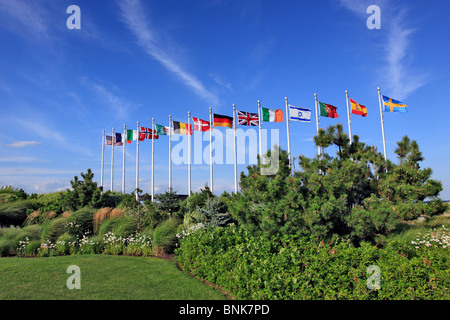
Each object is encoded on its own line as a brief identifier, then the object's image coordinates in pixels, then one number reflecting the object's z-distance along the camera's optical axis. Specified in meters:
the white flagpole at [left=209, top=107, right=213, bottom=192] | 25.06
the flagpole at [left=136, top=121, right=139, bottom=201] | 33.59
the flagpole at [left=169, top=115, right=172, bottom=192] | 28.72
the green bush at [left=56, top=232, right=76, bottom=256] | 10.55
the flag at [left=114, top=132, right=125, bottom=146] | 31.56
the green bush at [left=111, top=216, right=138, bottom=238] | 11.06
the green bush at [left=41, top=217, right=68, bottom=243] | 11.42
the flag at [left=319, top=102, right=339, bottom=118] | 20.28
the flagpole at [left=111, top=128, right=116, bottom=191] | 36.80
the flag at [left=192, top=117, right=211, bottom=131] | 24.36
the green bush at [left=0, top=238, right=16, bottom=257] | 10.84
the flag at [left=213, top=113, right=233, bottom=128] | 23.95
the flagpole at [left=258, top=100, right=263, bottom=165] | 22.84
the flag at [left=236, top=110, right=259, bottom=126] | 22.53
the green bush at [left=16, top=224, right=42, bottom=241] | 11.38
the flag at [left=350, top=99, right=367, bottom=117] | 20.70
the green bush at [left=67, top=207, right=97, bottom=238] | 11.71
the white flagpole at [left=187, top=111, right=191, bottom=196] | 27.34
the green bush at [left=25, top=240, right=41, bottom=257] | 10.64
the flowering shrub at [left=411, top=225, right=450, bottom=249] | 7.39
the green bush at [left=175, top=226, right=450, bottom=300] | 5.30
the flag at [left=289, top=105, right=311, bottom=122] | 20.84
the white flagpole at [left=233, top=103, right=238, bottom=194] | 24.29
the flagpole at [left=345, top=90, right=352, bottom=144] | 20.53
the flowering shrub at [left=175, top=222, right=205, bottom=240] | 10.19
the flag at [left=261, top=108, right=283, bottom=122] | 21.94
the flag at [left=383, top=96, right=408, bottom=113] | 20.80
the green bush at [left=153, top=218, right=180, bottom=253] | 10.44
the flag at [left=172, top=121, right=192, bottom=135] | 25.92
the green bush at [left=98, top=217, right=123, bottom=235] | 11.35
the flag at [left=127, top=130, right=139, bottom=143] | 30.62
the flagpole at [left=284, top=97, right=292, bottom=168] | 21.27
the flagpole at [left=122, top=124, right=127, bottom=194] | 33.38
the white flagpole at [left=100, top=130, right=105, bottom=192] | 36.98
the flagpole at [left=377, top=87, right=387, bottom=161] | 20.42
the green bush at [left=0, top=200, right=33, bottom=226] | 16.25
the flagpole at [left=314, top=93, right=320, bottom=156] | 20.30
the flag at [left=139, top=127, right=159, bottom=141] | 29.94
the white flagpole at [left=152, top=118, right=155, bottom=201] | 31.55
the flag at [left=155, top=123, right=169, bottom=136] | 27.80
